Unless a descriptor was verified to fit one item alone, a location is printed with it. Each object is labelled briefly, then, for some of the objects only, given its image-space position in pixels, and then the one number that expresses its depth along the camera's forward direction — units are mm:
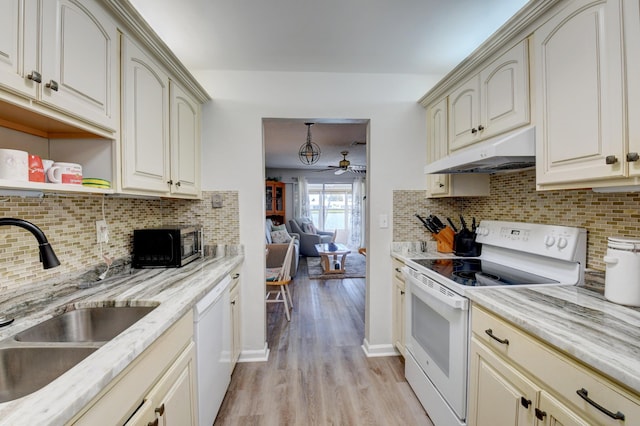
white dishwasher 1289
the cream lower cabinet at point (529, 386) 706
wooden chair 2934
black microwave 1700
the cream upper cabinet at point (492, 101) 1324
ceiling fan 4715
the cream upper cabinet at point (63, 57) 768
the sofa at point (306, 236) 6309
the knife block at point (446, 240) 2178
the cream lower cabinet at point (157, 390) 678
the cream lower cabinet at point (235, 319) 1927
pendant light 3629
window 7691
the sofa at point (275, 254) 4125
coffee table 4809
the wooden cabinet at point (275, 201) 6669
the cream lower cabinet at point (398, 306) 2104
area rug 4672
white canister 977
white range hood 1261
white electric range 1301
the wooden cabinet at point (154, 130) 1267
